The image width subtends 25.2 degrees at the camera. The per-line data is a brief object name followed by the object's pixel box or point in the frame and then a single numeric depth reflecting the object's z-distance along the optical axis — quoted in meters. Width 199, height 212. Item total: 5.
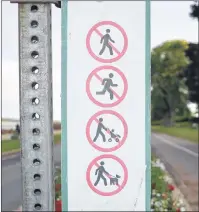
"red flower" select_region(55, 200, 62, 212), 5.01
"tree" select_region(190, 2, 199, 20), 24.27
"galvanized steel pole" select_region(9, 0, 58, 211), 1.25
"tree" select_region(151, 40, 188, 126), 50.56
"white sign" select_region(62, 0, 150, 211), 1.23
